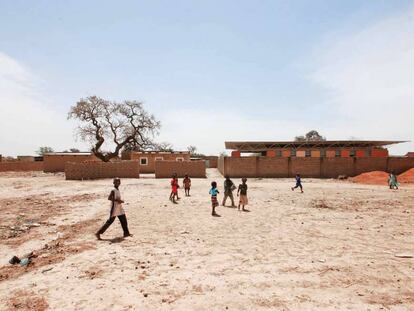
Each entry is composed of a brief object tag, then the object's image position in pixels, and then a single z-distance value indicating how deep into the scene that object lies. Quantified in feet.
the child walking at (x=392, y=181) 71.00
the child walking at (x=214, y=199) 37.98
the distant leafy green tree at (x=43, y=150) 299.79
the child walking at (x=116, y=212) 26.76
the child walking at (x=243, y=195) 41.06
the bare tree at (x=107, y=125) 143.02
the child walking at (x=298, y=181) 63.75
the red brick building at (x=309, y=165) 101.91
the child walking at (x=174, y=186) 49.29
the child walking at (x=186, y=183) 55.77
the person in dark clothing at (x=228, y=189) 44.50
